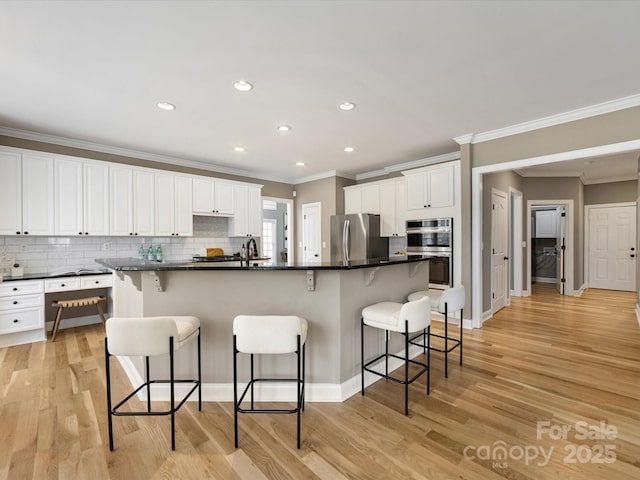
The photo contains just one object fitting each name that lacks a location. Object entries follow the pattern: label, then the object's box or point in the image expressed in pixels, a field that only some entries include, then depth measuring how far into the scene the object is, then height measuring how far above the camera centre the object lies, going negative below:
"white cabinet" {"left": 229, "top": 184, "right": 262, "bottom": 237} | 5.91 +0.55
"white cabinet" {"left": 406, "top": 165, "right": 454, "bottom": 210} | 4.54 +0.79
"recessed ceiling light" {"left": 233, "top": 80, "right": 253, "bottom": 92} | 2.71 +1.41
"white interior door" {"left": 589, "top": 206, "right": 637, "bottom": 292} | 6.64 -0.25
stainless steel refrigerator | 5.64 +0.03
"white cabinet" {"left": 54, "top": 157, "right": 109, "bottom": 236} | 4.06 +0.63
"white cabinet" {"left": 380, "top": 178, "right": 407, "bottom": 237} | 5.58 +0.59
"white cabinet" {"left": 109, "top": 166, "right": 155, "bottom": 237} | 4.50 +0.62
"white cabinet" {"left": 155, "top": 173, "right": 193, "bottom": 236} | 4.96 +0.61
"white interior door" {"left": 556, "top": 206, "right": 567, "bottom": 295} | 6.52 -0.21
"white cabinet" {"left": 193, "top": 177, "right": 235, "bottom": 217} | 5.38 +0.81
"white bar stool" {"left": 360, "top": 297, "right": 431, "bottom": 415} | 2.25 -0.61
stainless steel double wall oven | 4.51 -0.10
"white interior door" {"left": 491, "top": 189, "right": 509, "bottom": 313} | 4.94 -0.21
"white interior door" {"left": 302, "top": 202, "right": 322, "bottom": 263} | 6.67 +0.15
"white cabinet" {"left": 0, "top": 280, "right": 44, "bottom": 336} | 3.55 -0.76
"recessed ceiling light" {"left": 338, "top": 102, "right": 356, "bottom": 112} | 3.15 +1.42
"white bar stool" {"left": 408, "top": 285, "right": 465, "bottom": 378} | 2.84 -0.60
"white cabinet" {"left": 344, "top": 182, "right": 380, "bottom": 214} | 5.95 +0.84
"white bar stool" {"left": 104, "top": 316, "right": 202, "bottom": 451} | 1.84 -0.59
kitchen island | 2.40 -0.55
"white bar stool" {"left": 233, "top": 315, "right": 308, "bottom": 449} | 1.89 -0.60
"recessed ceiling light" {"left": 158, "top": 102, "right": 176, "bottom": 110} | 3.11 +1.42
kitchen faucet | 3.00 -0.11
